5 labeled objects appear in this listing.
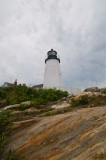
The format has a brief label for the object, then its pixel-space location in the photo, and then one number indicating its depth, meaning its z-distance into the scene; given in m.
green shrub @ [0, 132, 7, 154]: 4.42
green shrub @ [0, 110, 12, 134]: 5.30
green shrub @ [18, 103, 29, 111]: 9.16
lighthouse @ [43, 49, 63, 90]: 24.10
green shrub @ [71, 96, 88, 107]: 7.96
